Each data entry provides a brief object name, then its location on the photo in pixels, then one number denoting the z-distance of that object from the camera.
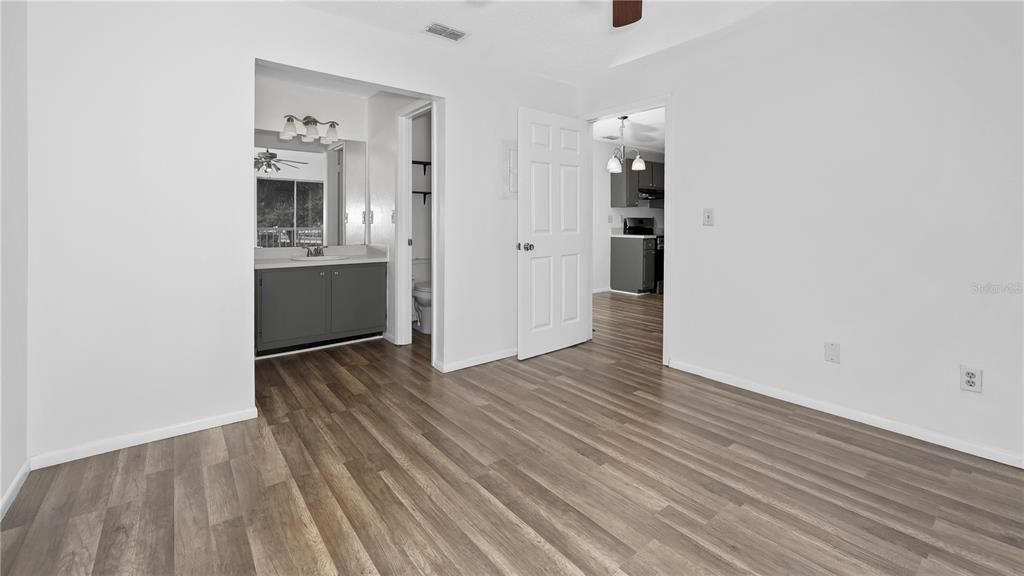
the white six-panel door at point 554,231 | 4.09
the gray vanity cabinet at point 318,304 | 4.10
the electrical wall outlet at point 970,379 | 2.46
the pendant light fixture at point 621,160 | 6.91
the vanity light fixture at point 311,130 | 4.29
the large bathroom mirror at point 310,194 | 4.43
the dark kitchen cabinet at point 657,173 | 8.73
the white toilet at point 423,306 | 4.92
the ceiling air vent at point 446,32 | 3.31
